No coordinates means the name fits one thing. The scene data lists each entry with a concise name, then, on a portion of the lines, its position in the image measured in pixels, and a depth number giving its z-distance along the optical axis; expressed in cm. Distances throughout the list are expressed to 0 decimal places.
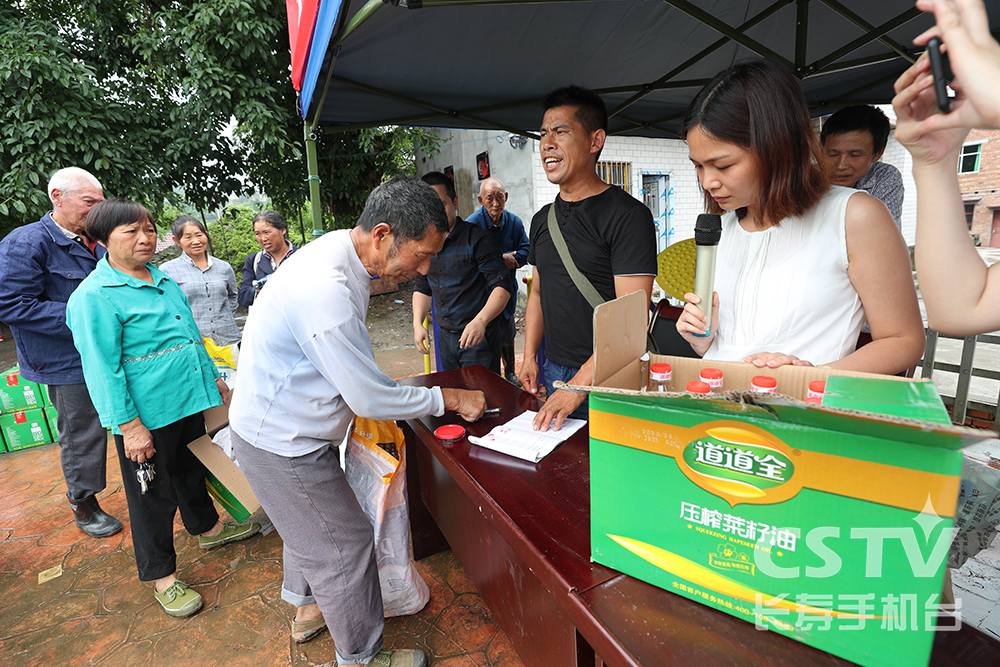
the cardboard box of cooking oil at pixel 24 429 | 379
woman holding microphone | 106
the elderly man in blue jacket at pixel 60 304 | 244
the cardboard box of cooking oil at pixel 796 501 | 56
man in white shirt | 135
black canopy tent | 225
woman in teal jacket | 188
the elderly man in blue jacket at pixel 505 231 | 411
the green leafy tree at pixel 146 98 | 559
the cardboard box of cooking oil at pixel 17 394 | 365
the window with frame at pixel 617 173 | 768
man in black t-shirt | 183
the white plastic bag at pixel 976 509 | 97
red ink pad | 163
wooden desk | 74
